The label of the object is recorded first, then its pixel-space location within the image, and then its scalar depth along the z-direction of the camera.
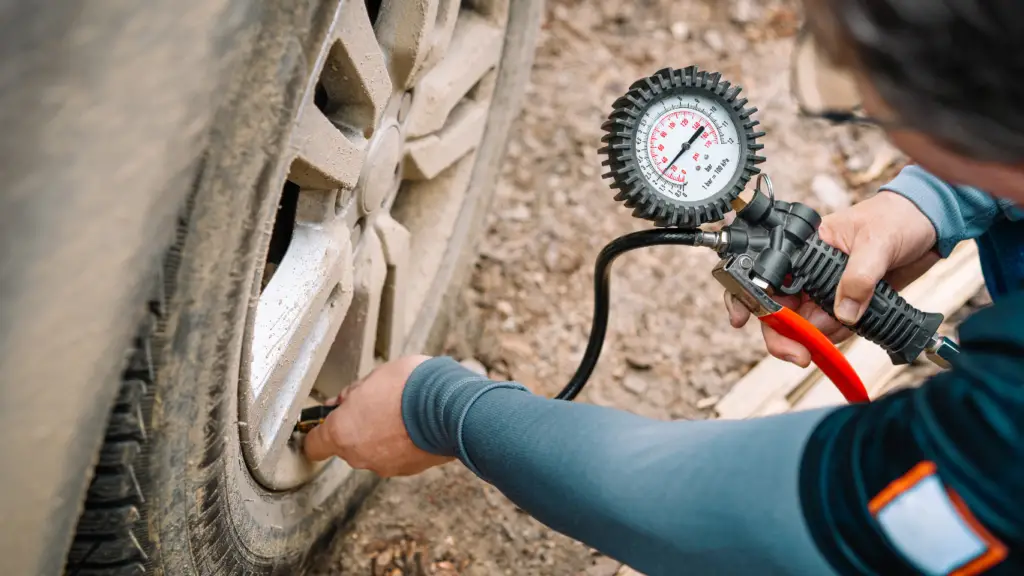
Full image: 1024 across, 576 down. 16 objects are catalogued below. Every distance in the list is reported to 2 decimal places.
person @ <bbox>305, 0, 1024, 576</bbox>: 0.59
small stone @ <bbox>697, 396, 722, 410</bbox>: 1.74
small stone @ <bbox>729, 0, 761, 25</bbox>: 2.42
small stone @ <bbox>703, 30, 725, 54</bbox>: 2.35
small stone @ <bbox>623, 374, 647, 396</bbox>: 1.76
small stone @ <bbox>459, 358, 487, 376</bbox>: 1.71
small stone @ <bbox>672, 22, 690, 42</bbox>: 2.35
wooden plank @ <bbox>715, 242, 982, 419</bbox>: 1.65
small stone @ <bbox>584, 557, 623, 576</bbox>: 1.48
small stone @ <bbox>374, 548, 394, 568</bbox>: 1.44
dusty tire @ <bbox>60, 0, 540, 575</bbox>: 0.69
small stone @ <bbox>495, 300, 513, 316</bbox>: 1.84
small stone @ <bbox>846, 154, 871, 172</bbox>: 2.18
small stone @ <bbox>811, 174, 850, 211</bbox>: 2.09
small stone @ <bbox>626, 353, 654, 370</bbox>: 1.79
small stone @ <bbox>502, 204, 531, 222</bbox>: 1.99
